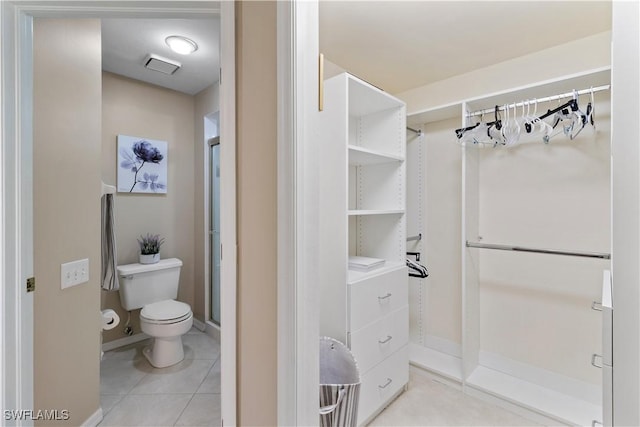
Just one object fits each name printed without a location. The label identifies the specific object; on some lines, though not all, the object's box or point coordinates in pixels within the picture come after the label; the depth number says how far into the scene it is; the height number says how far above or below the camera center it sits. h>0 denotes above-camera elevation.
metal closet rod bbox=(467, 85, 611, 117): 1.63 +0.70
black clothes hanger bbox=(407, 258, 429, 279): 2.18 -0.44
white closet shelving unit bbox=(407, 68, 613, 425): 1.81 -0.78
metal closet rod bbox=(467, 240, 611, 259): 1.65 -0.25
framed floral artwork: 2.63 +0.44
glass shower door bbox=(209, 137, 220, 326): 2.93 -0.21
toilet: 2.26 -0.80
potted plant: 2.67 -0.34
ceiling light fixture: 2.09 +1.24
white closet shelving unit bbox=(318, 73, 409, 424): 1.65 -0.15
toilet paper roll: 2.13 -0.79
